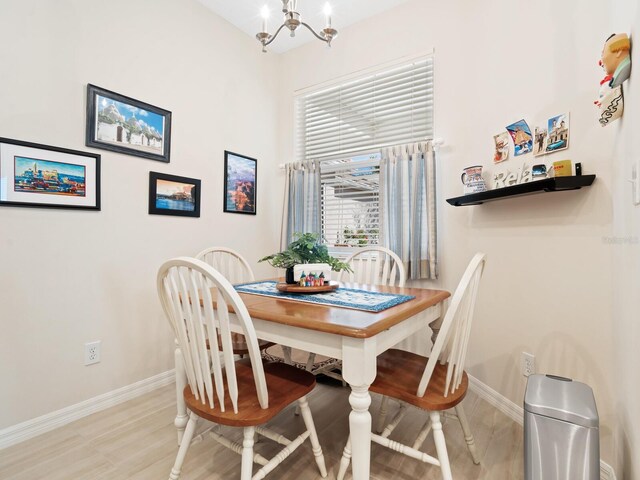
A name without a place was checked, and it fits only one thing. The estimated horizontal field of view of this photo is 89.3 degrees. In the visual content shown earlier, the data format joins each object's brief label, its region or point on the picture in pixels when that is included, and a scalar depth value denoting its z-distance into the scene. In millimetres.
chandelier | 1593
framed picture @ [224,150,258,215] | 2875
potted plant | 1774
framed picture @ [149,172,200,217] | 2299
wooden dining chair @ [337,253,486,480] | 1220
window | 2689
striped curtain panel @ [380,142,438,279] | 2451
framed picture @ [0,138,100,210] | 1661
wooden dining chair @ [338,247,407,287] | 2180
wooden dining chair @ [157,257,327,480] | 1101
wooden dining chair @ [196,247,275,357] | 2361
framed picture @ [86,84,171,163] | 1982
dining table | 1079
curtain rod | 2441
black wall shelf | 1432
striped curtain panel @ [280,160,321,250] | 3109
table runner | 1395
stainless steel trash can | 998
